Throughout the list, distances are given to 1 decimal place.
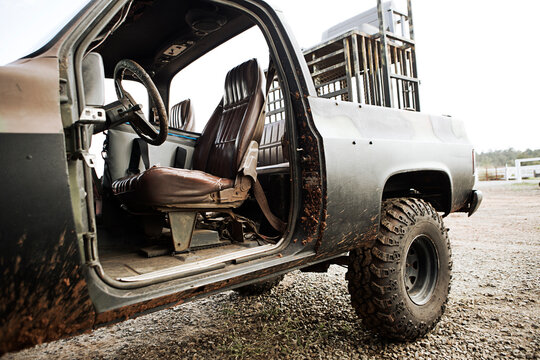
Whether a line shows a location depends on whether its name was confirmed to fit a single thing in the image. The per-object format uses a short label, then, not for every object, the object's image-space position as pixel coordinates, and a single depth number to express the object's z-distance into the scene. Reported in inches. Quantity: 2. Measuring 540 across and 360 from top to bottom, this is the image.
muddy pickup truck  46.3
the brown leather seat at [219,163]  77.4
